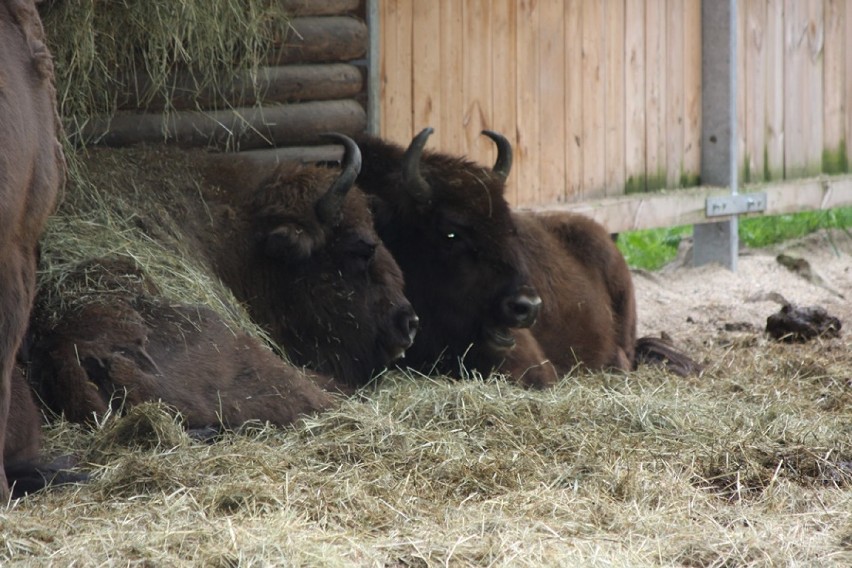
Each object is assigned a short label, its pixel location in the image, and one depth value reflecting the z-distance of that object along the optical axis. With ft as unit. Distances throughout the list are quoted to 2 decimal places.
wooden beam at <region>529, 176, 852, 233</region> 66.59
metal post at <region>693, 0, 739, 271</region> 73.51
